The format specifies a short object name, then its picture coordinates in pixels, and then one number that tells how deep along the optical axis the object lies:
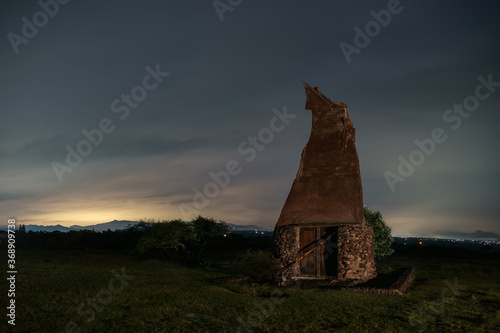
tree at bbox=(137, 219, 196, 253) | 25.42
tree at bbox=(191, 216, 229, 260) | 28.22
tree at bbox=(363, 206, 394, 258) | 24.05
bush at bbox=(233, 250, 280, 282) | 16.61
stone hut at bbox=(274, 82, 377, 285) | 16.56
